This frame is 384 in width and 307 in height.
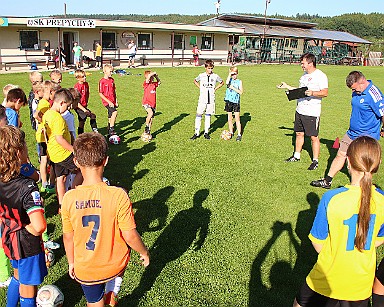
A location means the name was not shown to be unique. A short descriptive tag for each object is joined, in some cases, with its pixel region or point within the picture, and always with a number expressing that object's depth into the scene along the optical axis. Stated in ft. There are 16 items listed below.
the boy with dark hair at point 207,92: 31.17
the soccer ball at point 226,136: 32.07
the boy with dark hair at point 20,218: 9.09
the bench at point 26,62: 83.97
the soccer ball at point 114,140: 29.68
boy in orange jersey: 8.63
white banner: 84.17
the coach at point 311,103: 23.27
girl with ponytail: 8.12
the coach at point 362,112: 19.48
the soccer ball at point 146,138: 30.68
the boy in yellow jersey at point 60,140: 15.74
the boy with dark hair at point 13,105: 16.22
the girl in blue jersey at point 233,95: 30.86
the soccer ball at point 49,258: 13.67
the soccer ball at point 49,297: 11.14
